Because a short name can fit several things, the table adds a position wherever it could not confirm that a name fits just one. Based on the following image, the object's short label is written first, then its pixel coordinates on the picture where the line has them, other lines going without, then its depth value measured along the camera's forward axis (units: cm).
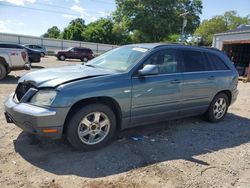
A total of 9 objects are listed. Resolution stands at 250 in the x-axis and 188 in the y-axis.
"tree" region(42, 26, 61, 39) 6433
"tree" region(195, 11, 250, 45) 4403
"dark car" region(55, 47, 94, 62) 2086
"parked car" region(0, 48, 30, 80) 789
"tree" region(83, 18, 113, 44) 4141
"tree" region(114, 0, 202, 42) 3051
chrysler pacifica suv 291
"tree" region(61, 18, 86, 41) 4389
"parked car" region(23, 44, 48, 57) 2200
